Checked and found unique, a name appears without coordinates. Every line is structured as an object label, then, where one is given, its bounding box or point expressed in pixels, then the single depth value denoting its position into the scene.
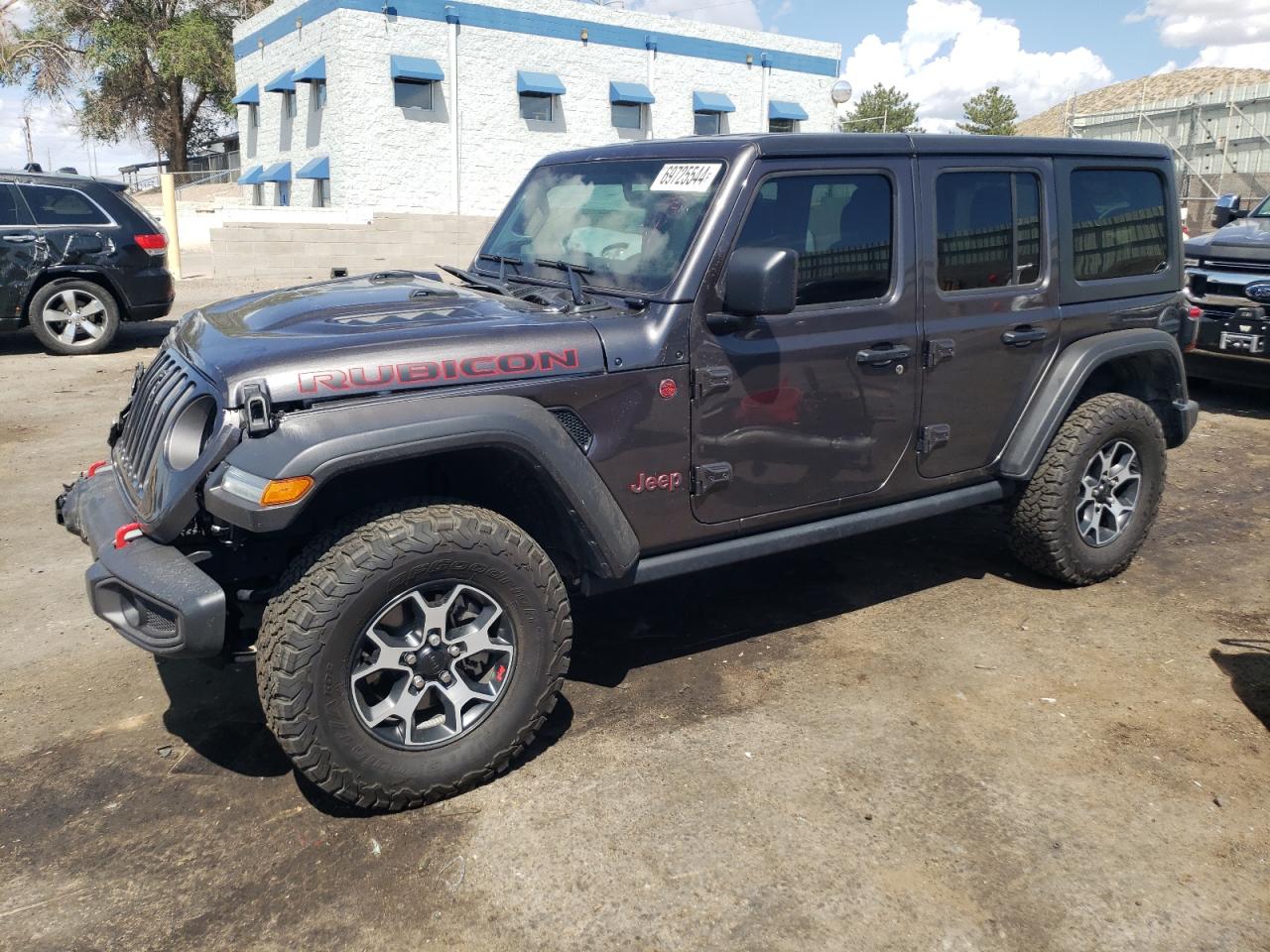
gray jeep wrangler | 2.91
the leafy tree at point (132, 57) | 36.06
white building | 23.73
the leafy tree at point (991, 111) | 64.56
